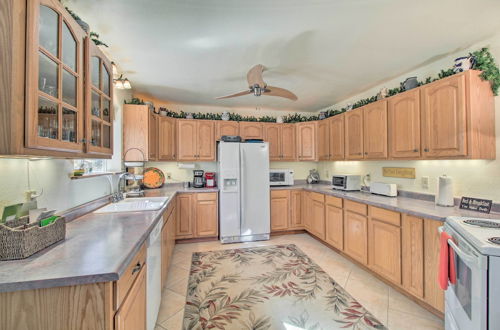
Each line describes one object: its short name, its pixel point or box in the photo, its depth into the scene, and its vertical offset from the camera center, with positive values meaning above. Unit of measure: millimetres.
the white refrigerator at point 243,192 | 3547 -431
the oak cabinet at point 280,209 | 3820 -782
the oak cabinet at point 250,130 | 4004 +696
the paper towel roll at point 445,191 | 2046 -248
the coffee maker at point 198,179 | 3787 -222
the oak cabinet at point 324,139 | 3723 +482
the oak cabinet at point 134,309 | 917 -696
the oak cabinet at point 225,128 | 3886 +710
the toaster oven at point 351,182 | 3162 -247
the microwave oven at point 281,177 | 4027 -206
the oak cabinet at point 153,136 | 3236 +490
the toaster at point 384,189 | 2631 -295
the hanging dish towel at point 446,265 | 1385 -662
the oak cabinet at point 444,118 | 1861 +442
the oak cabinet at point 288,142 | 4203 +481
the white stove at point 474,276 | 1068 -604
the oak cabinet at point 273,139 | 4133 +535
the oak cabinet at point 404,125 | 2225 +457
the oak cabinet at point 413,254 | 1874 -818
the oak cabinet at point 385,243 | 2100 -818
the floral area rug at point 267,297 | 1756 -1287
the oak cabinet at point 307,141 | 4039 +493
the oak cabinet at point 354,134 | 2977 +463
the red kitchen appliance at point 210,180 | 3803 -242
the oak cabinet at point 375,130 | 2604 +462
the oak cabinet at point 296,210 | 3893 -811
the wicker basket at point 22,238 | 911 -324
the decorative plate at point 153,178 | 3562 -190
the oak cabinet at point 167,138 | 3529 +491
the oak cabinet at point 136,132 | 3074 +513
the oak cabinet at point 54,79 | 849 +421
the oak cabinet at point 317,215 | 3346 -803
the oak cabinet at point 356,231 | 2514 -815
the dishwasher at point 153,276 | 1425 -823
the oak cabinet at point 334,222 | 2945 -814
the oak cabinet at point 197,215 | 3451 -808
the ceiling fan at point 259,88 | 2210 +896
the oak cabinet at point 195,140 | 3742 +478
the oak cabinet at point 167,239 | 2057 -801
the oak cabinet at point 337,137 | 3369 +479
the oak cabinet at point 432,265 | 1746 -848
